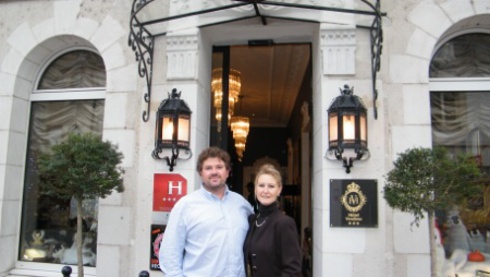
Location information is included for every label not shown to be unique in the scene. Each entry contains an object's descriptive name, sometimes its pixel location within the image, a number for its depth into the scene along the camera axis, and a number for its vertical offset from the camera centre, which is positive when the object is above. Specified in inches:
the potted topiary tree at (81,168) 166.2 +9.8
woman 102.9 -10.2
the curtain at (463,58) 200.5 +68.0
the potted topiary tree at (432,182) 141.3 +6.3
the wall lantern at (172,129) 187.6 +29.5
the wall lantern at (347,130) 172.2 +28.3
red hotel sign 189.9 +2.1
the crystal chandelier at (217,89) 226.4 +57.2
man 111.1 -9.9
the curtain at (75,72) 230.2 +66.9
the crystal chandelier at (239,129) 404.2 +64.7
